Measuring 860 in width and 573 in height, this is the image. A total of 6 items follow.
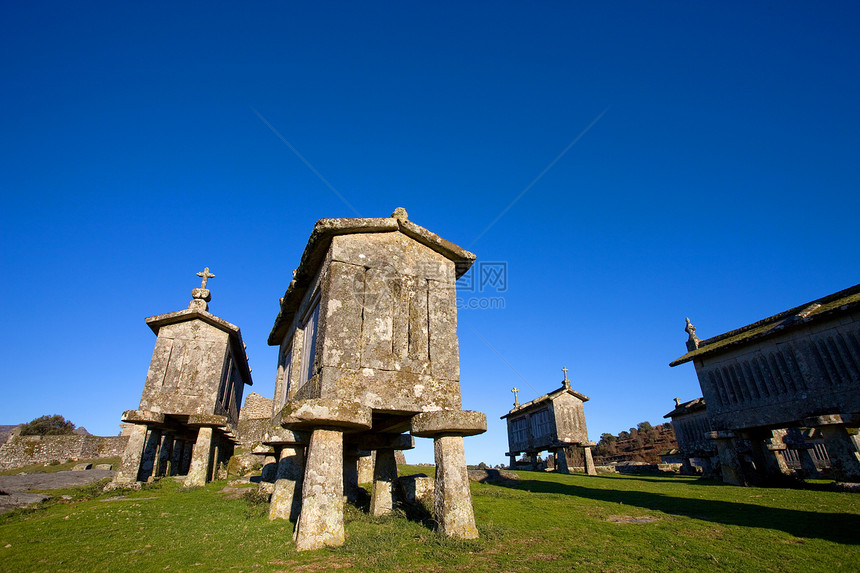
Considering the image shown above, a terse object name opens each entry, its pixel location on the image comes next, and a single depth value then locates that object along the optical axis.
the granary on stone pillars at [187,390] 12.78
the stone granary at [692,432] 22.70
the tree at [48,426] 37.72
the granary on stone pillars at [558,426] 22.31
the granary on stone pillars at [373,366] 5.50
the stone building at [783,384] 11.31
